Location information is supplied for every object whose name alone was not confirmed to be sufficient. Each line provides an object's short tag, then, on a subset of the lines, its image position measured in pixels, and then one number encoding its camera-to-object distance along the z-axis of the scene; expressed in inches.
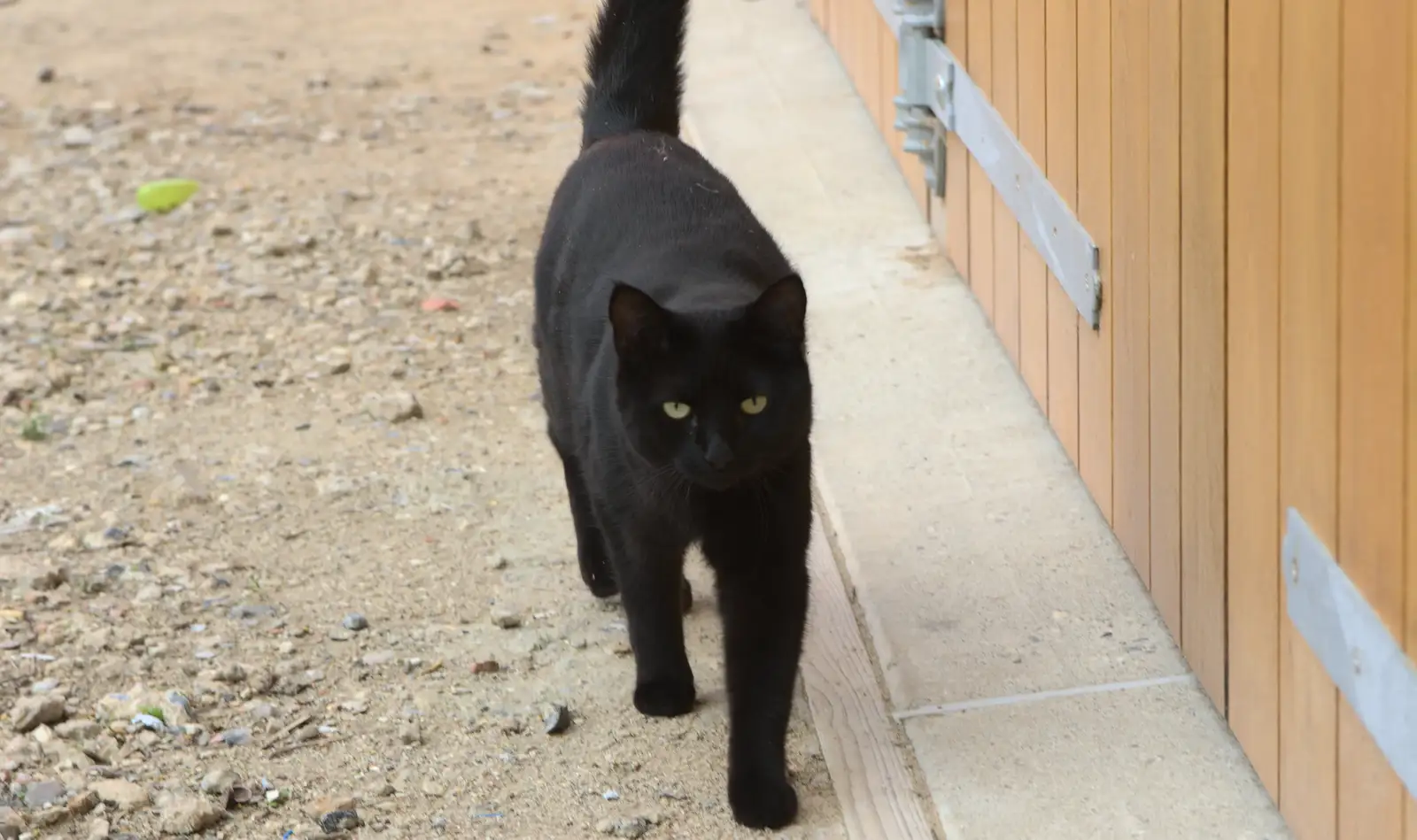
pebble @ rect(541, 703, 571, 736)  121.1
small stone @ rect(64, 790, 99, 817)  111.6
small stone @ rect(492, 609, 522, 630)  136.8
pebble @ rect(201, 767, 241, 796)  114.0
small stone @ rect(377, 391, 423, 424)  176.4
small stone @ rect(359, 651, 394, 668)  131.8
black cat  105.1
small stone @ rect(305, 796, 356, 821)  112.1
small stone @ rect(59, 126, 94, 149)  272.4
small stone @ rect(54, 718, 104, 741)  121.5
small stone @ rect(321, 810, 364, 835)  110.4
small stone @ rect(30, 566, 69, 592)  143.6
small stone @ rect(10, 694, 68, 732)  121.7
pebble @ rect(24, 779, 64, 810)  112.7
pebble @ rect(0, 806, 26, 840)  108.4
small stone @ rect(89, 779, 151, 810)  112.6
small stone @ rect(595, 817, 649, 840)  108.3
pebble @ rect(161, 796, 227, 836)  110.0
